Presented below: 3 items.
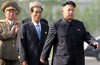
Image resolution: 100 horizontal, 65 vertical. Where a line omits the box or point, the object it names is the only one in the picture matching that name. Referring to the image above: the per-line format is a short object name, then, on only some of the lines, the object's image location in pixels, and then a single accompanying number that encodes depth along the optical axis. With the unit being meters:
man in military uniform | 13.63
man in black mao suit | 12.08
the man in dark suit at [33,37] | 13.06
